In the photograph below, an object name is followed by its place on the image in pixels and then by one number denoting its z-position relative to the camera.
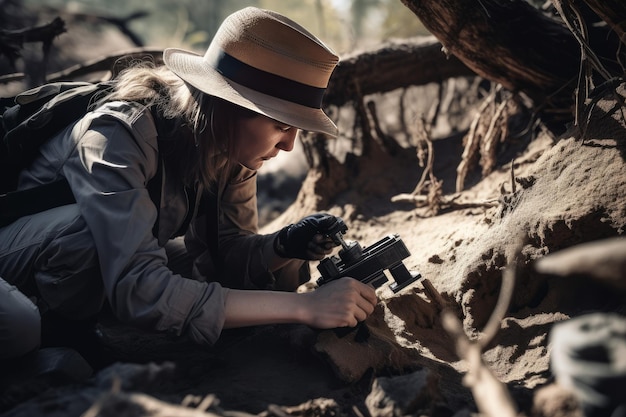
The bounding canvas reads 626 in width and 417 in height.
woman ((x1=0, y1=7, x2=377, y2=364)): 2.26
